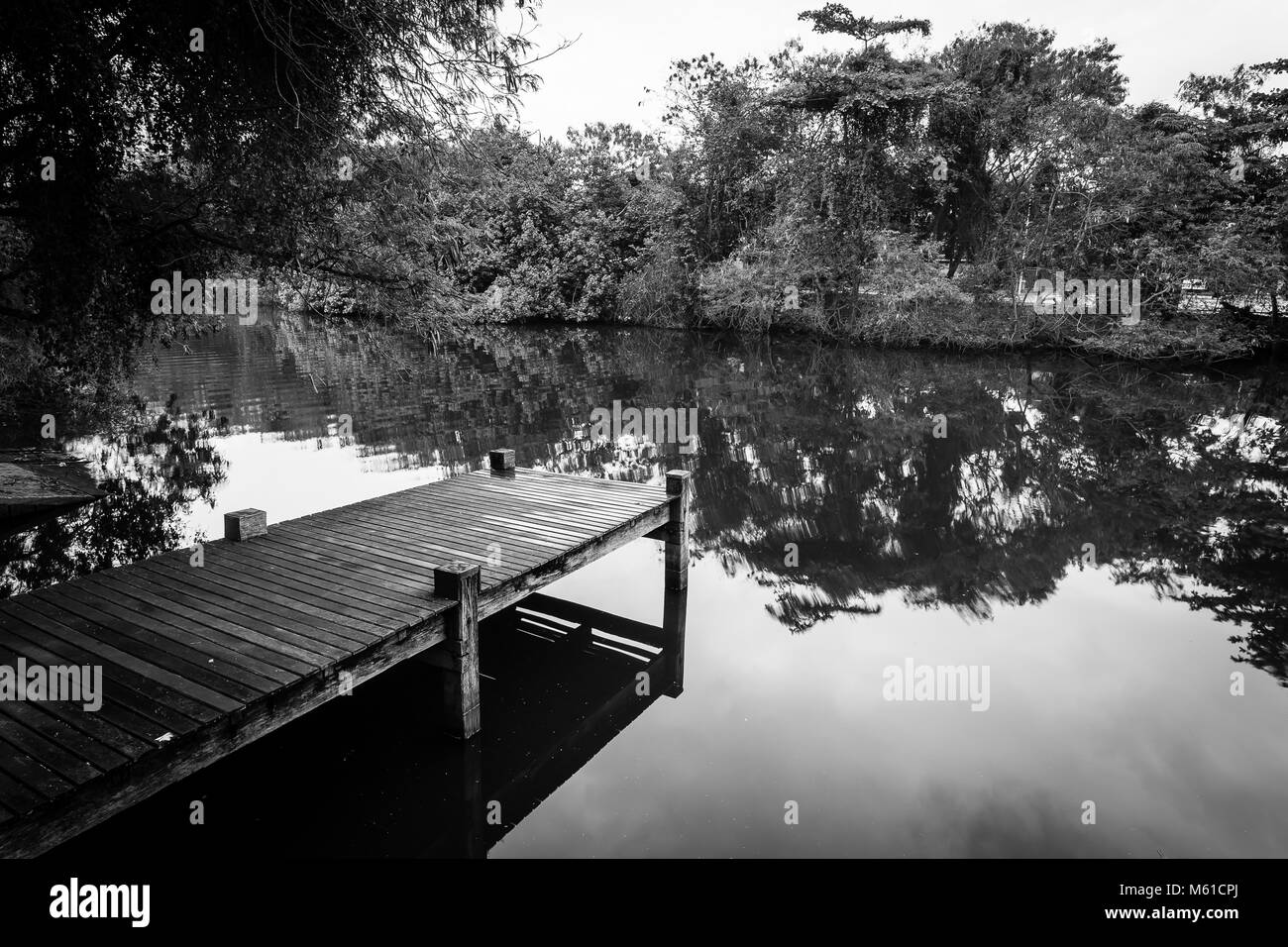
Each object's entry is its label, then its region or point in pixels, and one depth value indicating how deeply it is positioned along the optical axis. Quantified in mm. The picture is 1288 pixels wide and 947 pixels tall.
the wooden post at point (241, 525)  6172
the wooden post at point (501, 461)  8719
